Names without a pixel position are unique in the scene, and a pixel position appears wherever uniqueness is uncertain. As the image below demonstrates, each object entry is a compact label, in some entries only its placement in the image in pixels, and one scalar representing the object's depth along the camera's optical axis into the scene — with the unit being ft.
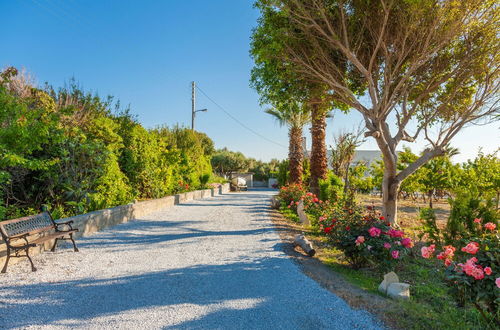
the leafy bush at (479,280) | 10.19
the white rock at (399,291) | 13.66
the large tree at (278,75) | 26.22
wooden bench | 15.48
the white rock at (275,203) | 45.68
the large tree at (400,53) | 23.85
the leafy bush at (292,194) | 42.20
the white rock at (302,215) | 32.67
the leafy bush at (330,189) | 38.47
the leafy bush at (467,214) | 20.74
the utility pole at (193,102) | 82.83
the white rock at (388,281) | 14.40
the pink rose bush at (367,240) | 16.80
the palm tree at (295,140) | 55.31
